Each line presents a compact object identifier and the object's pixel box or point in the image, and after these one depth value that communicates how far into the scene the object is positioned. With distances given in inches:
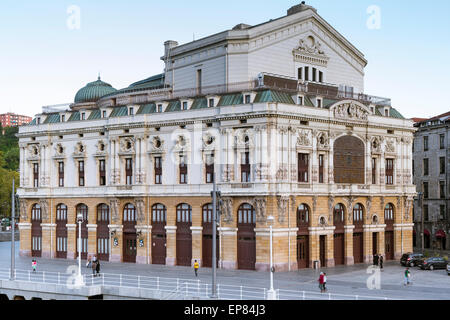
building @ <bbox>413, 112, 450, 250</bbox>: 3991.1
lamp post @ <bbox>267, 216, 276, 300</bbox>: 1865.4
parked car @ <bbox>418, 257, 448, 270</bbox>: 2869.1
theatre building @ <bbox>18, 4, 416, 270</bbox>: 2790.4
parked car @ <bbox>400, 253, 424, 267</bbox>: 2974.7
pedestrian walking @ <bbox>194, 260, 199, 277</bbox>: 2566.4
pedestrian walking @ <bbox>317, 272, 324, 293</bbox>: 2147.5
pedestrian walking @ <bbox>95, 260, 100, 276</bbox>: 2537.4
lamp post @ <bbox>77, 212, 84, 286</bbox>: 2218.3
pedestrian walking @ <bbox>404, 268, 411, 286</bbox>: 2340.7
